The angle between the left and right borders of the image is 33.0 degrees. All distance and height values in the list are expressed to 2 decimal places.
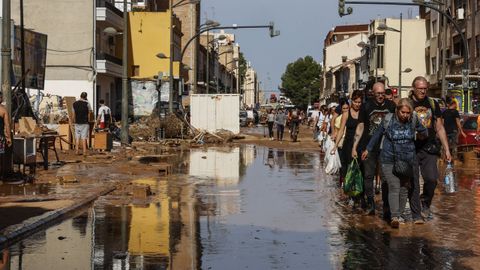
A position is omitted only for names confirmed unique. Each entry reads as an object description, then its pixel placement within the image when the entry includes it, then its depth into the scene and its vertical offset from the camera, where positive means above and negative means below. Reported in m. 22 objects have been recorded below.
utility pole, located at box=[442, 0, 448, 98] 34.47 +2.17
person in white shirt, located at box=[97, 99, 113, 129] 30.15 +0.10
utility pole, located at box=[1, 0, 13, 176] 14.72 +0.97
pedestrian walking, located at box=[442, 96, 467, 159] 20.55 -0.04
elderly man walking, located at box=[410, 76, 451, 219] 10.27 -0.21
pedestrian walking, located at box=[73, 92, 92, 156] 21.53 +0.04
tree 137.12 +6.64
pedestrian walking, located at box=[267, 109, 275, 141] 42.89 -0.07
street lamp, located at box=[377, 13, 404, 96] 53.83 +6.16
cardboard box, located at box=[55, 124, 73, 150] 24.94 -0.52
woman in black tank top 11.91 -0.07
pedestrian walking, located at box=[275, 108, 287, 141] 39.94 -0.07
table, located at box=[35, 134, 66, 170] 17.25 -0.55
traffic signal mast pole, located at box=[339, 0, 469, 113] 30.78 +4.30
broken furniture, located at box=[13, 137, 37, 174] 15.38 -0.60
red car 24.81 -0.52
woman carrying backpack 9.80 -0.47
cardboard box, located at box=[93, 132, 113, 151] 25.20 -0.64
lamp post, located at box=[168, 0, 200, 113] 39.44 +2.03
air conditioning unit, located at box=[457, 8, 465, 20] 50.44 +6.65
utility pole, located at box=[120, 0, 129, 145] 28.61 +0.84
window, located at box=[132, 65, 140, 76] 61.69 +3.80
